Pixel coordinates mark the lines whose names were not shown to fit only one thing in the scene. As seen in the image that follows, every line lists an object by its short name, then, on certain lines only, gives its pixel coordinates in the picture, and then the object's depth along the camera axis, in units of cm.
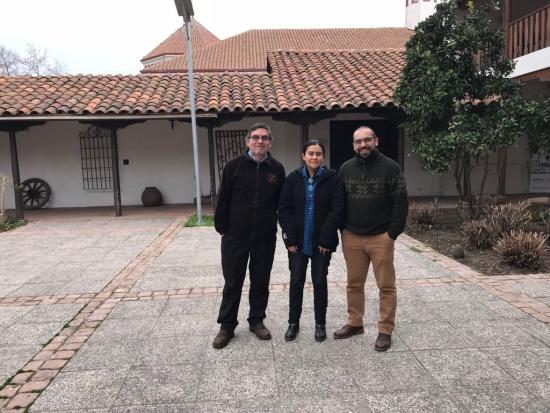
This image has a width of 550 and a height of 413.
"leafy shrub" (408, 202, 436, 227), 857
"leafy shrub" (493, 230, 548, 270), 547
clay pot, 1216
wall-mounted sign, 1260
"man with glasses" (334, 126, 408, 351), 323
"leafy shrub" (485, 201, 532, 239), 674
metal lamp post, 797
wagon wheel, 1206
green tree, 735
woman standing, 331
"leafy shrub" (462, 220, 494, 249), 657
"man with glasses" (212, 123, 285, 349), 342
